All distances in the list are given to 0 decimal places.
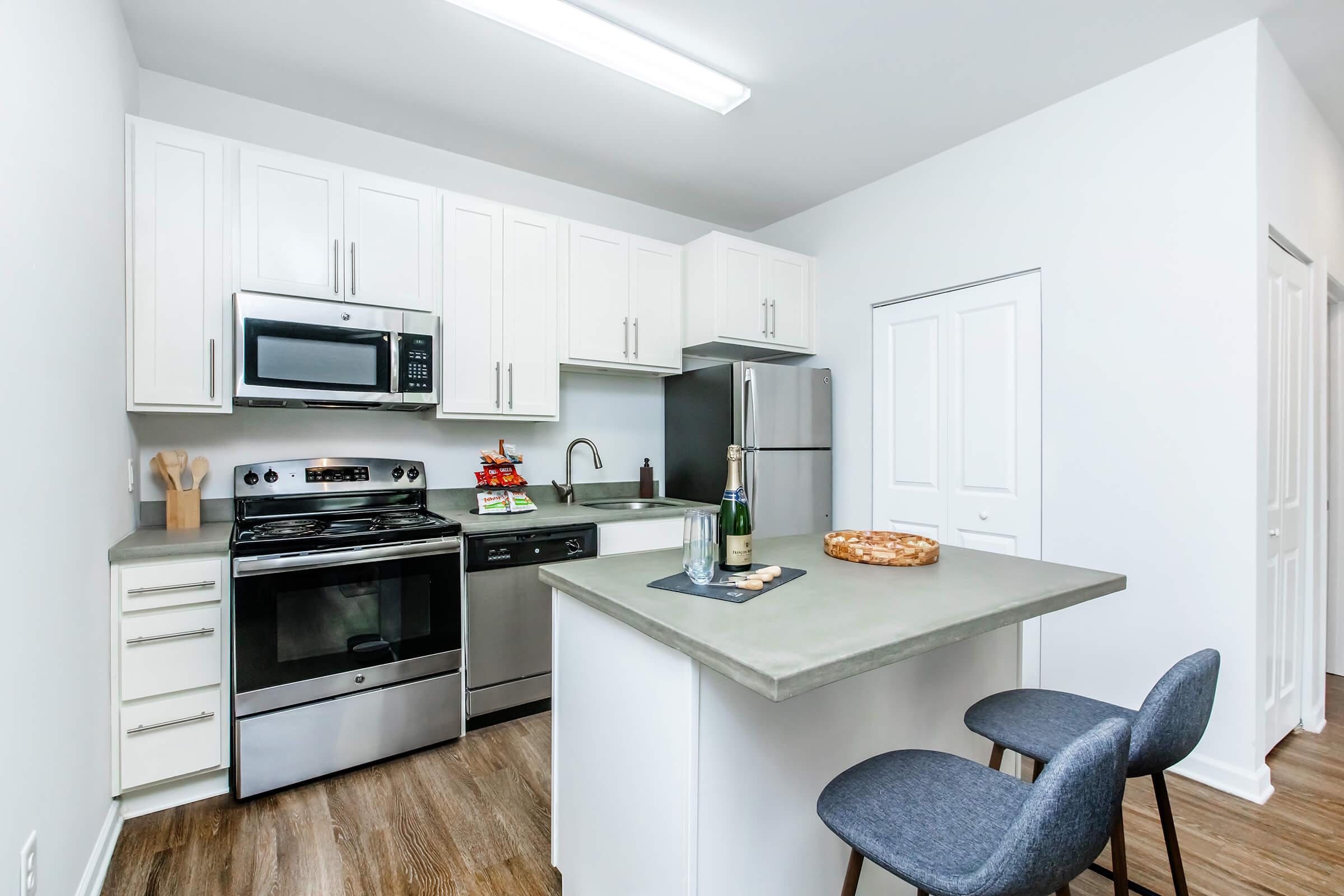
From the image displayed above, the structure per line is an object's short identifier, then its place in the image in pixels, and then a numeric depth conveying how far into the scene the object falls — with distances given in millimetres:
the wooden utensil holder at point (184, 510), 2412
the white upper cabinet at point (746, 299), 3529
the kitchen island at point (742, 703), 1104
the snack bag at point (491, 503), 2977
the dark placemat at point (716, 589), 1319
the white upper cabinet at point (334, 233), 2436
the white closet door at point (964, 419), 2867
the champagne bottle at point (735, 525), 1529
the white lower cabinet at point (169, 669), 1992
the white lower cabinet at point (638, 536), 3053
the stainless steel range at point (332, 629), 2133
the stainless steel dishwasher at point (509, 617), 2658
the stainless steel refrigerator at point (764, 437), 3396
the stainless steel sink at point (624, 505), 3605
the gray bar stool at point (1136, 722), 1230
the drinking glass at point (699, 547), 1428
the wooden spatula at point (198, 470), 2492
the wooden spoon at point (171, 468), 2418
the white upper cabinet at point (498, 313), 2883
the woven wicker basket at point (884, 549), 1693
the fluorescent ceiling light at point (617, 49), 2064
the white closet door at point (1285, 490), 2365
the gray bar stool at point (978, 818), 858
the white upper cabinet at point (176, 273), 2232
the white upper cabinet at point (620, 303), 3254
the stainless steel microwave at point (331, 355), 2395
